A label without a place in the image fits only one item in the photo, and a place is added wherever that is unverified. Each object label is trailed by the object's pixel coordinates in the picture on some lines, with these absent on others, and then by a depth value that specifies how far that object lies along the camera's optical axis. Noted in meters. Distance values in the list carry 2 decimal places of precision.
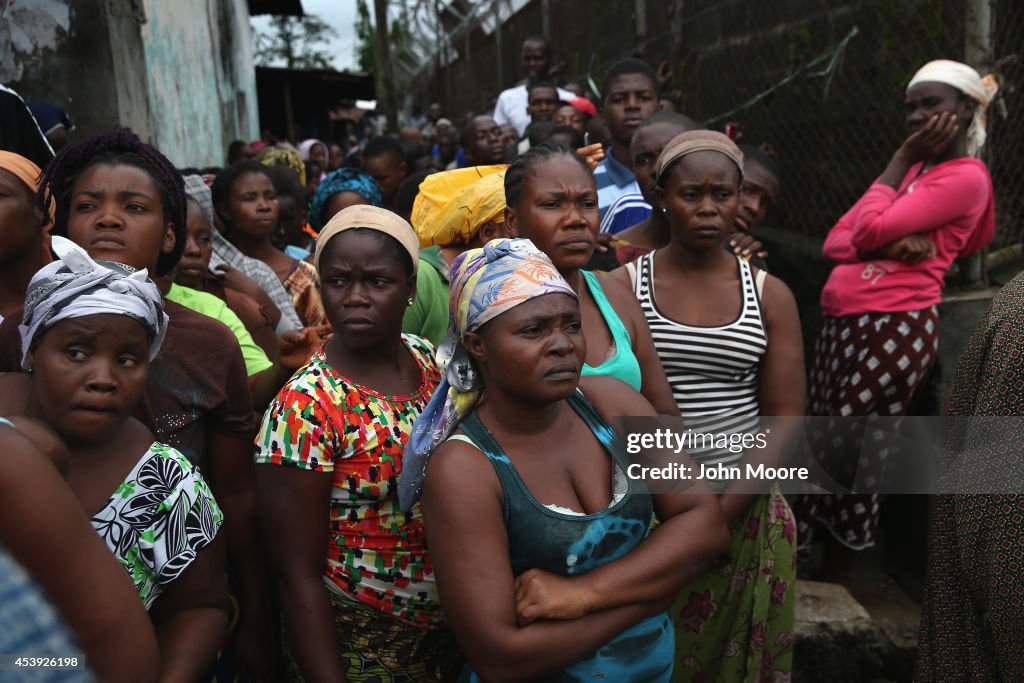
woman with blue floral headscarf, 1.66
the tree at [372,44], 24.53
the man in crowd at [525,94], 7.87
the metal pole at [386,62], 15.52
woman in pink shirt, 3.66
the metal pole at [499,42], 13.00
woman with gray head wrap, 1.69
